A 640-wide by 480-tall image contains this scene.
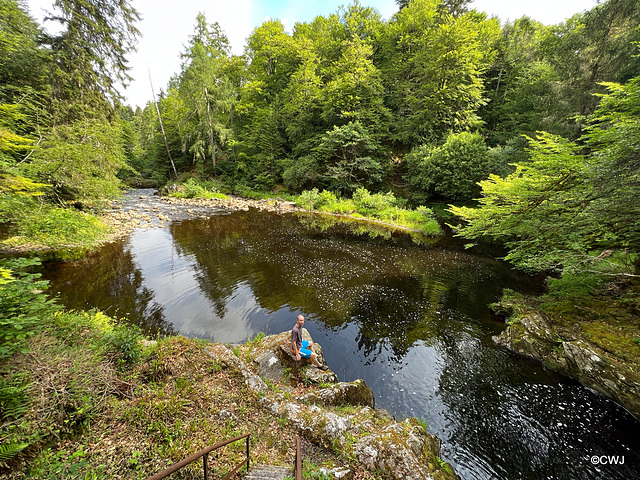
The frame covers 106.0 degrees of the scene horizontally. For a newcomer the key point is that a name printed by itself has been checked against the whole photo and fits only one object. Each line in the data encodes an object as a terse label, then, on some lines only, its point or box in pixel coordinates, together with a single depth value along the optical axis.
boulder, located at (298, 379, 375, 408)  4.96
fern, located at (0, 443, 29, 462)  2.11
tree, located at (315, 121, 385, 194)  25.14
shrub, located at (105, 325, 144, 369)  4.17
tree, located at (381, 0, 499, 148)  22.69
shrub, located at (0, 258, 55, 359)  2.91
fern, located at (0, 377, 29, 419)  2.52
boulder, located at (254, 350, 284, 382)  5.62
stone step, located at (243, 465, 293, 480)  3.06
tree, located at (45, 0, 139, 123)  10.45
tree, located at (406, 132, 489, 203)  20.28
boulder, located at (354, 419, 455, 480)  3.59
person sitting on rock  5.86
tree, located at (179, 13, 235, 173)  28.86
